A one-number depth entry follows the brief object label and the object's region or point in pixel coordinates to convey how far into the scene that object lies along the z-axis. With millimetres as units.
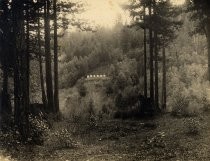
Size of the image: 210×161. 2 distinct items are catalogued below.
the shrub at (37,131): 15777
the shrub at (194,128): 17469
